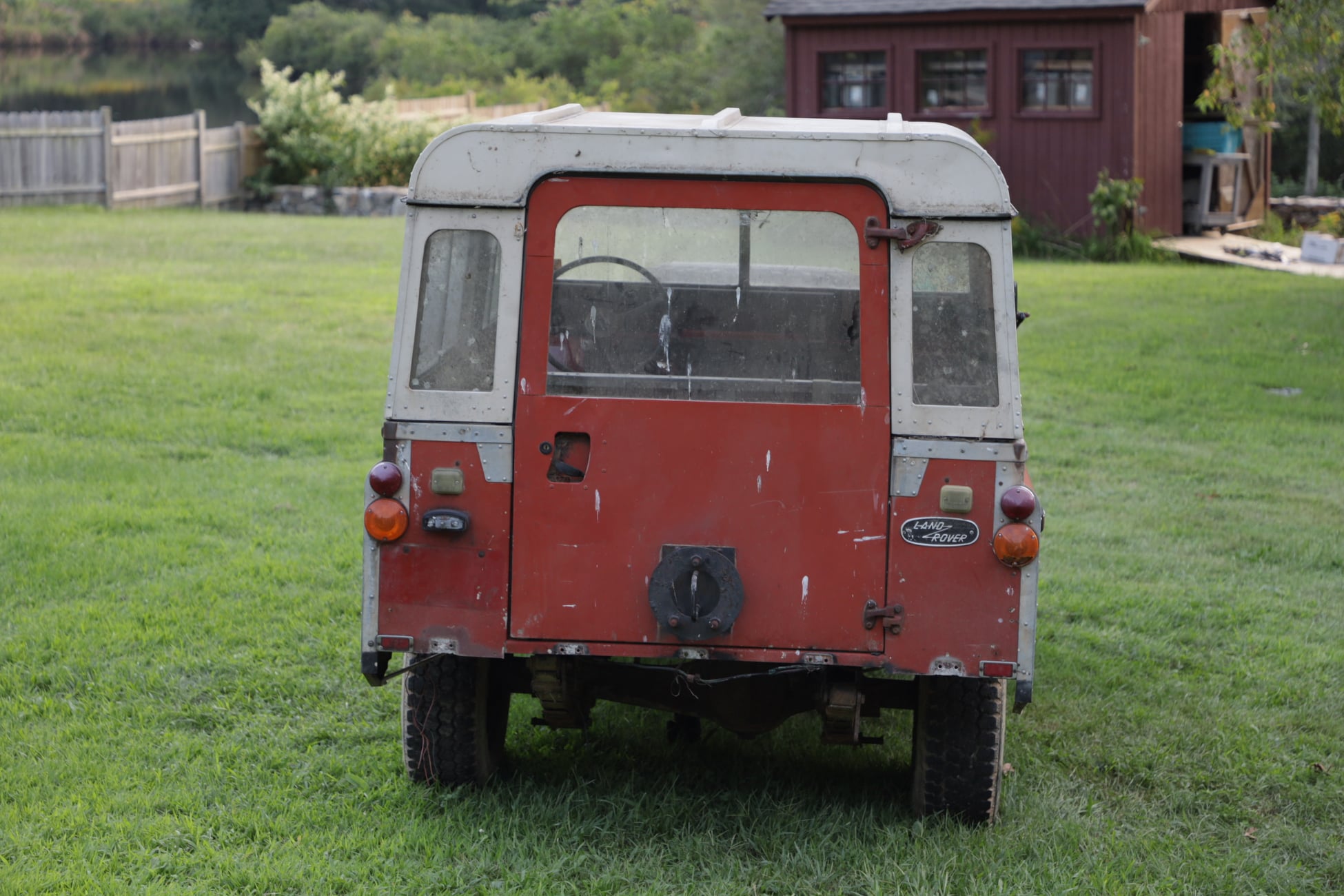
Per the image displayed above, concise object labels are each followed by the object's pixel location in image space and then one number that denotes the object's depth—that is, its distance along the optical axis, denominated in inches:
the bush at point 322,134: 925.8
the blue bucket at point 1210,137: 765.3
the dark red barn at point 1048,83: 737.0
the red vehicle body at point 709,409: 157.4
